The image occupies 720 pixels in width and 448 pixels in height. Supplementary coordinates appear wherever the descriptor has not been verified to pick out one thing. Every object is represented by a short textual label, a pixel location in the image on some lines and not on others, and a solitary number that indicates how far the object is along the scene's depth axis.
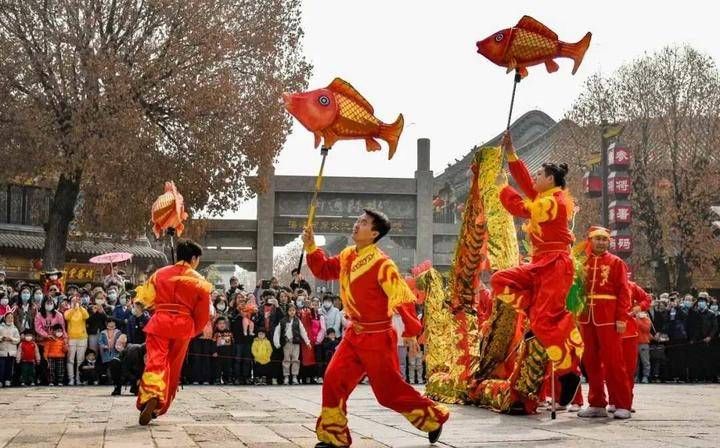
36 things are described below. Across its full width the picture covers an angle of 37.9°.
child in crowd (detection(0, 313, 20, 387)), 15.68
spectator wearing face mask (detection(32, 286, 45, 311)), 16.54
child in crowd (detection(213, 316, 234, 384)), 17.05
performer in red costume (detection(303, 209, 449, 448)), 6.43
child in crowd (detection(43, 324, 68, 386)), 16.19
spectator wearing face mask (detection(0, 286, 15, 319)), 16.14
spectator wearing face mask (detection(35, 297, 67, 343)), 16.22
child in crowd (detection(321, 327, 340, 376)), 17.83
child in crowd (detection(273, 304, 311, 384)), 17.20
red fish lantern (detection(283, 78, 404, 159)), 7.48
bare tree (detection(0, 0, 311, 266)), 21.62
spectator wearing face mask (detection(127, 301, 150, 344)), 16.22
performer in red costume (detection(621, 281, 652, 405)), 9.33
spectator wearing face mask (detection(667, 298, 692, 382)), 19.25
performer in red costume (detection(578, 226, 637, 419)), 8.82
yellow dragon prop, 9.38
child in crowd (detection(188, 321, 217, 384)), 16.83
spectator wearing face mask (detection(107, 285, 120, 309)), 17.83
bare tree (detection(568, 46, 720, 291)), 29.39
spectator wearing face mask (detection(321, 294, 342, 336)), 18.23
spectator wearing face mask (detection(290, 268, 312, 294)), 18.98
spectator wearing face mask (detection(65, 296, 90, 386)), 16.42
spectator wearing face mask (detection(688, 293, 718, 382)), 19.19
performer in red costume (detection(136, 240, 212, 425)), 8.51
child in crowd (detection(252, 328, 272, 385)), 17.06
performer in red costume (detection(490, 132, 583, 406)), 8.22
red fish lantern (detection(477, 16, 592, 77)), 9.02
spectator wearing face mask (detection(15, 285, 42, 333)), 16.33
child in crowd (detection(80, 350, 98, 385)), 16.33
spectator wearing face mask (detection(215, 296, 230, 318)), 17.55
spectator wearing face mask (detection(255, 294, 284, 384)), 17.28
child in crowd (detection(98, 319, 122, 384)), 16.30
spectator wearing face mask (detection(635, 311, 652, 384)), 18.05
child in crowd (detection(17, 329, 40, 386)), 15.98
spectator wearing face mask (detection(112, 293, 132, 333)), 16.62
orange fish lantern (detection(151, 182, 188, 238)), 9.79
